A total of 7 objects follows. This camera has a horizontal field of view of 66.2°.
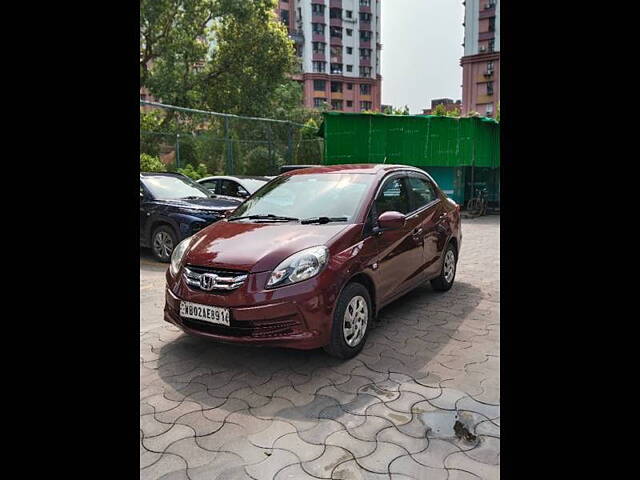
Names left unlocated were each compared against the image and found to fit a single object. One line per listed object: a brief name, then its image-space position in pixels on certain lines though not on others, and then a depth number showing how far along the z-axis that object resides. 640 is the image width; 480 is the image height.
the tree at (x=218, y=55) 21.80
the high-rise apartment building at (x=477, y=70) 56.41
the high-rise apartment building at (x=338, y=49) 76.25
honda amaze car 3.43
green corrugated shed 14.62
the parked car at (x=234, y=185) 9.26
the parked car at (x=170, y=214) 7.55
